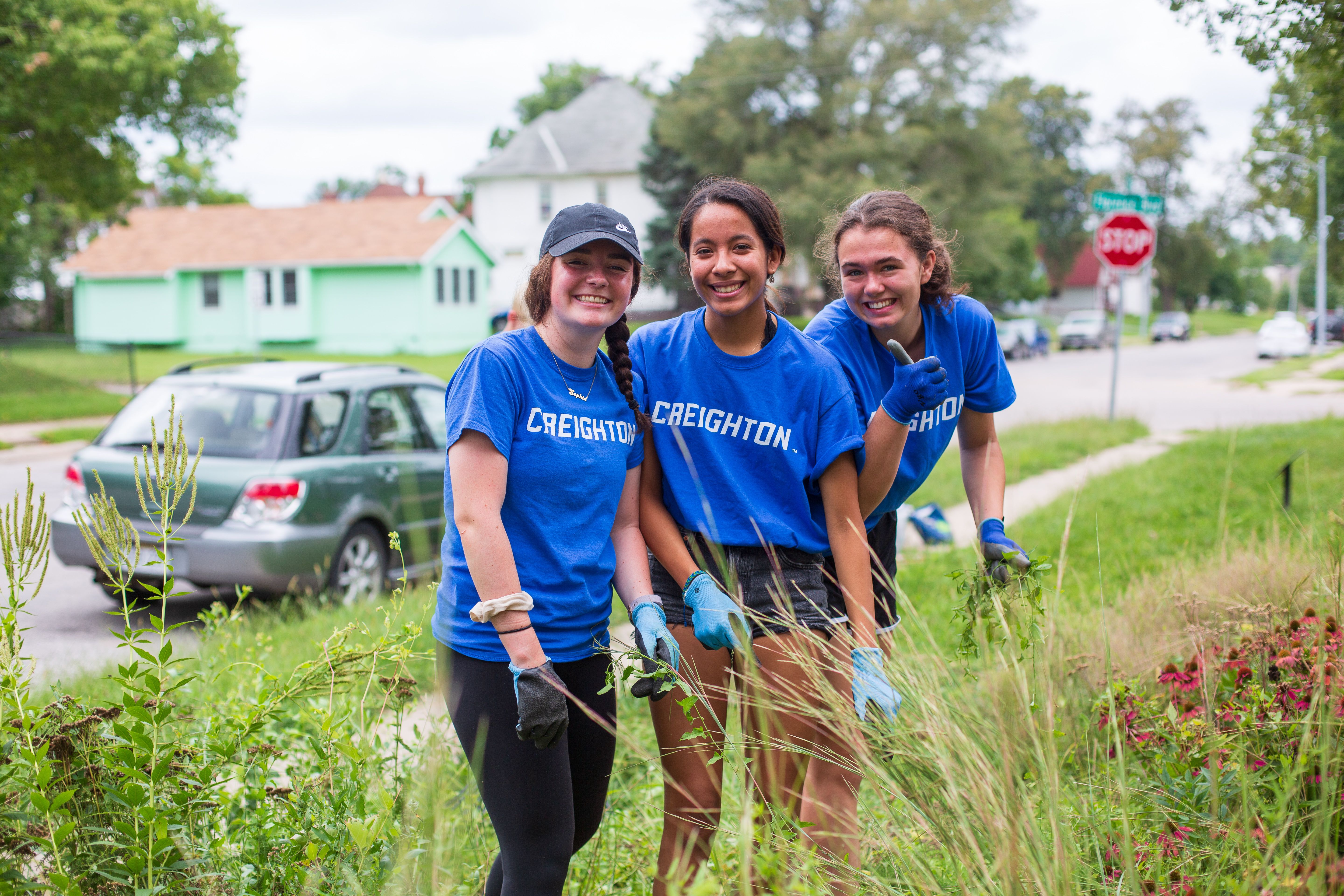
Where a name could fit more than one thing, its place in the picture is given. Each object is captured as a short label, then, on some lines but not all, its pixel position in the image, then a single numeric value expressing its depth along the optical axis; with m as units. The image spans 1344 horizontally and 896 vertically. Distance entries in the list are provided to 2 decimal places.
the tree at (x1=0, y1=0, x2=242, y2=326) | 14.15
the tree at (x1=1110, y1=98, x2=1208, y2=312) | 63.59
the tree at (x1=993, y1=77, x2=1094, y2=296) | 66.12
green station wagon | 5.89
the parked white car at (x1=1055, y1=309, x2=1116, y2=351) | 42.84
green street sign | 11.65
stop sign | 12.07
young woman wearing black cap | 2.13
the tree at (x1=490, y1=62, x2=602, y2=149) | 60.22
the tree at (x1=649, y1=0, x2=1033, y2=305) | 33.69
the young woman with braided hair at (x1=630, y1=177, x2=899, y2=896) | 2.50
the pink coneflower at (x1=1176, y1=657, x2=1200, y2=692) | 2.88
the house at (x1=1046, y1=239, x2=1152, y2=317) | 81.31
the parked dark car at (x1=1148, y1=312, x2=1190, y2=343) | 51.50
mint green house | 33.81
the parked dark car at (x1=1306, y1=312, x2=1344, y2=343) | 49.66
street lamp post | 17.67
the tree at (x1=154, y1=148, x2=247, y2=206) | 24.55
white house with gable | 42.34
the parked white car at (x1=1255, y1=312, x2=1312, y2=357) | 34.75
